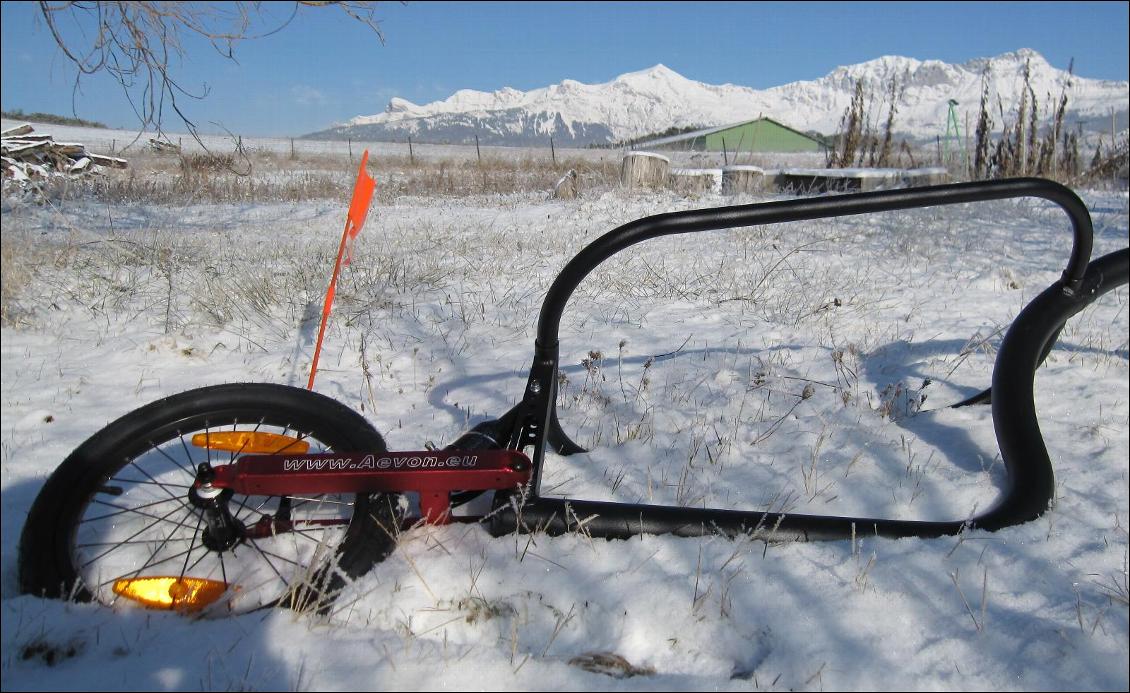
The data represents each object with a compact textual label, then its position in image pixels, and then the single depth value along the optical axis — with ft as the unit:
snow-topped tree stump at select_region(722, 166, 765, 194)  36.60
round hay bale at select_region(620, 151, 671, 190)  36.58
